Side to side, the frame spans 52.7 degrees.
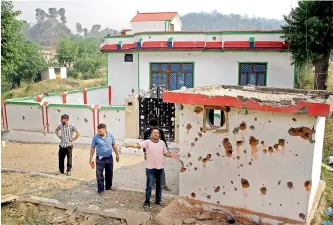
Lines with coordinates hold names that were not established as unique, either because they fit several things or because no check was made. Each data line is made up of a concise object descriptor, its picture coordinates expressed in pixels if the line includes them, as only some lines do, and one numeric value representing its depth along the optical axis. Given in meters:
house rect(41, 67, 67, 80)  49.51
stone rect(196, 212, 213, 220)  5.81
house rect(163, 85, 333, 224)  5.19
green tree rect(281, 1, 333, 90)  14.12
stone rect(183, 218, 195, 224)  5.65
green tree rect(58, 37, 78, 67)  57.88
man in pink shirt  6.20
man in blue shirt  6.98
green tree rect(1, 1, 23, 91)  11.49
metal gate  11.27
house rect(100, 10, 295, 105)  15.68
